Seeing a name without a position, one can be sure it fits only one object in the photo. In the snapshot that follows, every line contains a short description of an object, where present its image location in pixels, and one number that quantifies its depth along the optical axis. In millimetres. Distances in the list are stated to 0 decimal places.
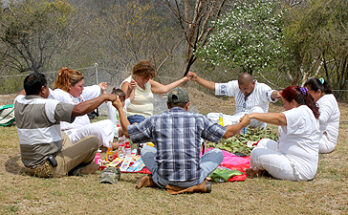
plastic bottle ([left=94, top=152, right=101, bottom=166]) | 4891
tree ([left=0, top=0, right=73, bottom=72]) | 13562
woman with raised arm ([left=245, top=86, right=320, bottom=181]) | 3844
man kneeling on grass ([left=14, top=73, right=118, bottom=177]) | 3717
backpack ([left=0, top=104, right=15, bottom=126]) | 7617
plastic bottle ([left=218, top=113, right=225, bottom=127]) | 6121
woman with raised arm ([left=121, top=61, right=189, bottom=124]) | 5559
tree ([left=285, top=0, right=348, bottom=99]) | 11094
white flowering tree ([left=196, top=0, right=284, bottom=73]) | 10469
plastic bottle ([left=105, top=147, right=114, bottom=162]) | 5169
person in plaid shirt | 3443
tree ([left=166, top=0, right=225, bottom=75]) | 11930
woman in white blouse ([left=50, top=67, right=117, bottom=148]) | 5152
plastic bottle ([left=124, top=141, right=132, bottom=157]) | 5168
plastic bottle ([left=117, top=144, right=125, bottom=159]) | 5148
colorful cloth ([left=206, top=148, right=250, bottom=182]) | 4785
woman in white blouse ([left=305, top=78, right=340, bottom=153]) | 5371
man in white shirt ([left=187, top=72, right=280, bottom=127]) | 6246
